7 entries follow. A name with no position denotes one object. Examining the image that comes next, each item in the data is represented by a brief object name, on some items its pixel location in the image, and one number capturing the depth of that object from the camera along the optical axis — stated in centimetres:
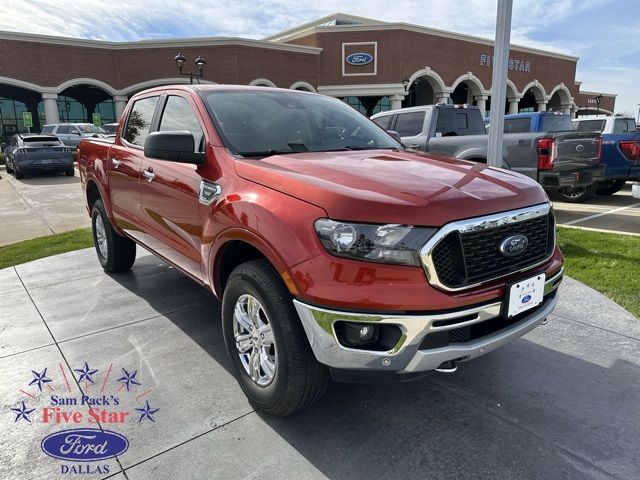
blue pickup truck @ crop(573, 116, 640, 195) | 1034
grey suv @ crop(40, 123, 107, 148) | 2430
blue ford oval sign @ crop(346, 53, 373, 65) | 3762
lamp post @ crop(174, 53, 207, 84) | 2190
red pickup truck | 212
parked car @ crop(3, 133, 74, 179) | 1728
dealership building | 3328
